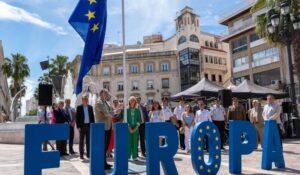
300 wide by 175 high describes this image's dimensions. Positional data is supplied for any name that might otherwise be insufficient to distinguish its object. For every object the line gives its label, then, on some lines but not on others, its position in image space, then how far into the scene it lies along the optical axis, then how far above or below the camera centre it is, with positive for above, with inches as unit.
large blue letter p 186.9 -30.4
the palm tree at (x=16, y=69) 1551.6 +283.7
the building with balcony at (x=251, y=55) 1007.3 +222.6
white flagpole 227.5 +41.4
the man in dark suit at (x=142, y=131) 280.2 -25.7
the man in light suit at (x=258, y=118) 334.2 -17.5
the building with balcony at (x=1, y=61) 1688.3 +373.7
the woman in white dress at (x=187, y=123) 303.5 -19.7
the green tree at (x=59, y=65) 1579.4 +303.3
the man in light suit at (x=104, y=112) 223.2 -2.0
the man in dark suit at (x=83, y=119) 265.1 -9.5
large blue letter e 138.3 -22.2
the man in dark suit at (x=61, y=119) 304.1 -9.9
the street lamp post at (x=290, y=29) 422.2 +140.9
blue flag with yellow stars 231.8 +81.8
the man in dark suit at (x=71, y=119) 317.1 -10.8
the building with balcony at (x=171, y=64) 1559.8 +293.7
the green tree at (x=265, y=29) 579.0 +192.1
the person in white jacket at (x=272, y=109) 296.3 -5.8
